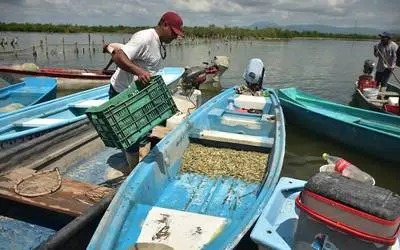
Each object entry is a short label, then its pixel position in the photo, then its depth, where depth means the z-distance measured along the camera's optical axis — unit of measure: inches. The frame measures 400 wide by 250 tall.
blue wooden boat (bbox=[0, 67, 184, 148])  221.9
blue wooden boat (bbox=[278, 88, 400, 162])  272.2
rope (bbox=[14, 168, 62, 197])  157.1
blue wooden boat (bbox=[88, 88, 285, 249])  128.8
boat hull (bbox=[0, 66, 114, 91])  511.5
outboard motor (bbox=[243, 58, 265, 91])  362.9
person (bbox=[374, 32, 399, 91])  437.7
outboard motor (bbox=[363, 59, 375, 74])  497.7
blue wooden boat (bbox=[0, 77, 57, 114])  364.5
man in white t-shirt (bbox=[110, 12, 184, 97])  151.6
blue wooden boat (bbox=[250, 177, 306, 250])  109.1
